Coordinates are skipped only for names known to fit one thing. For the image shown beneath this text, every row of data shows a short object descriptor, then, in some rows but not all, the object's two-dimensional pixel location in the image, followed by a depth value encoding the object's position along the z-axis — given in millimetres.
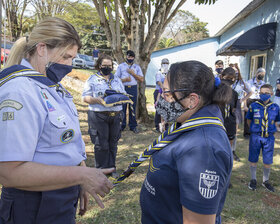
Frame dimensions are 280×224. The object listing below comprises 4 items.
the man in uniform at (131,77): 7094
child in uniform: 4273
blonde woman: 1209
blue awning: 9602
